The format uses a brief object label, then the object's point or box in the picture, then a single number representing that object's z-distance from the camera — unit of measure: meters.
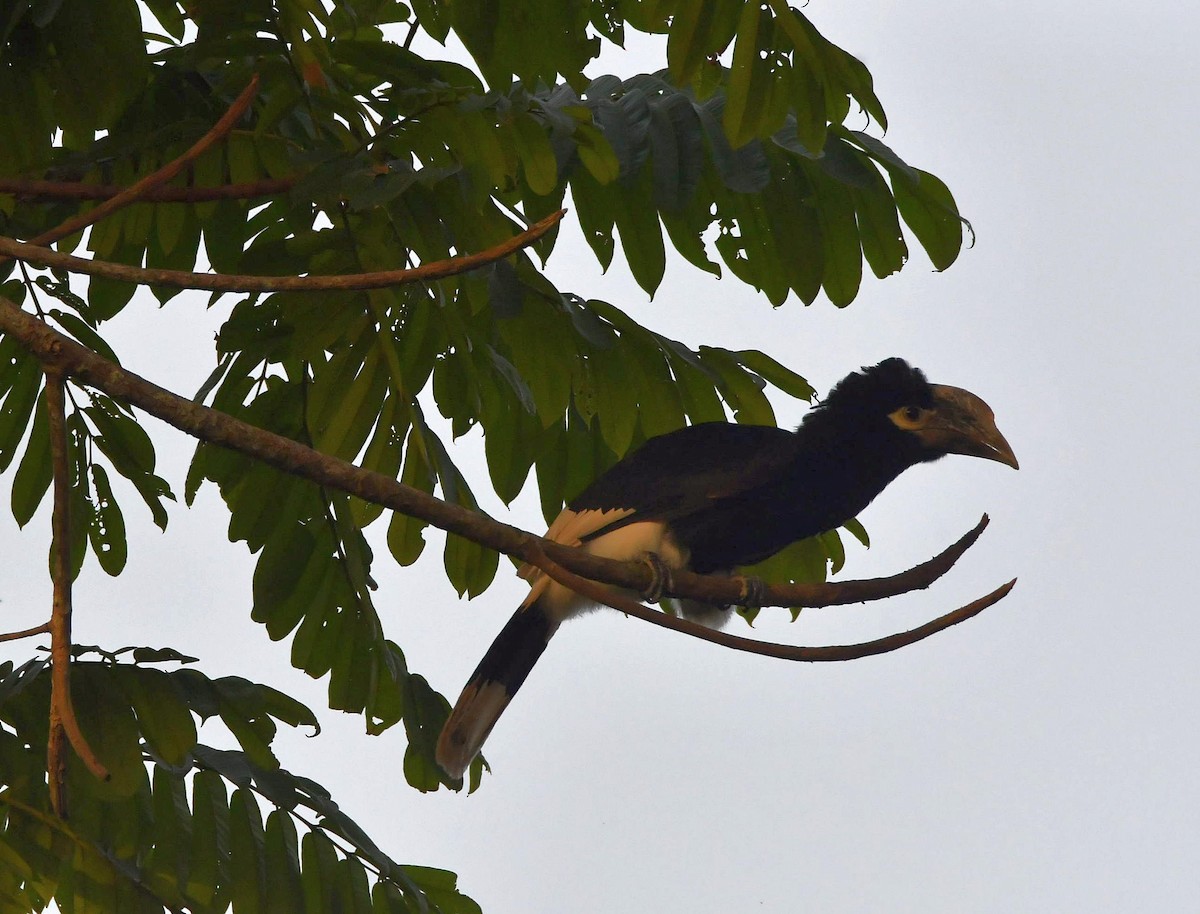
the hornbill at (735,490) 19.56
